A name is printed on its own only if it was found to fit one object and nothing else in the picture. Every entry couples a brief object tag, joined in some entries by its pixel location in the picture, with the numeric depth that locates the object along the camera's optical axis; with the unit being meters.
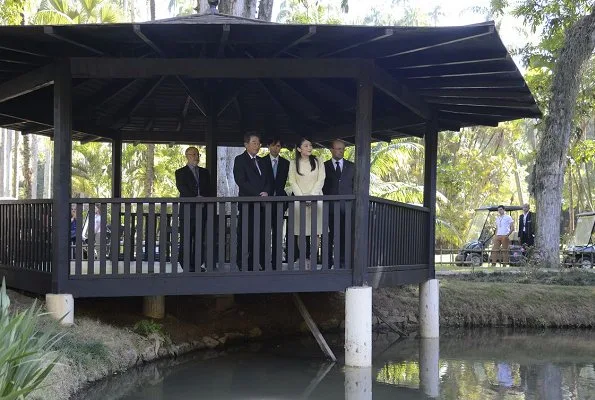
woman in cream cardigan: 10.09
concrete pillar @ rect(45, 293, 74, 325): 9.13
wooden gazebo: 8.47
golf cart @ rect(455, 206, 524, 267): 27.97
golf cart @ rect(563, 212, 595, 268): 24.77
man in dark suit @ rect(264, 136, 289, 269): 10.42
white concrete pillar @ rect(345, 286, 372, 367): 9.48
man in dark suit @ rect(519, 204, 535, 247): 23.86
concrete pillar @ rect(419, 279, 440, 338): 12.95
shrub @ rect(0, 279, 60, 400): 5.07
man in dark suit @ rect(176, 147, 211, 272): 11.07
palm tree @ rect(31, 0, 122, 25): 34.91
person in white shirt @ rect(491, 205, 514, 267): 23.94
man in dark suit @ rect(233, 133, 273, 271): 10.06
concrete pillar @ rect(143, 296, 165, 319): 11.12
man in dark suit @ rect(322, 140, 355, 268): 10.39
